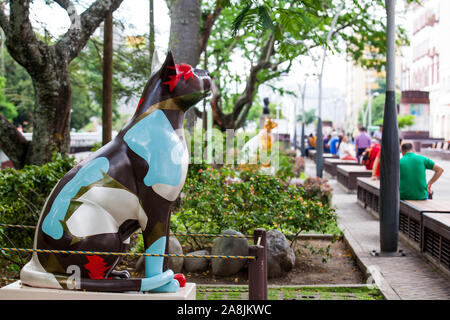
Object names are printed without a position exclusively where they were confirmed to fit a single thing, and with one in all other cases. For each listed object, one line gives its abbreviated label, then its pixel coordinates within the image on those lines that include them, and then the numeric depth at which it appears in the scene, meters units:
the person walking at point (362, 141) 20.81
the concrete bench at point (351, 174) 16.21
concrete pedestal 3.48
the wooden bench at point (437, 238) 6.86
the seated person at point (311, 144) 37.20
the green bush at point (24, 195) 5.99
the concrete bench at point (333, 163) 20.14
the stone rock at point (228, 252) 6.78
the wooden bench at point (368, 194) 11.81
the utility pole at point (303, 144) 36.03
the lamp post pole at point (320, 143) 17.19
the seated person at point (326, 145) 31.99
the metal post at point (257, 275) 3.29
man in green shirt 9.09
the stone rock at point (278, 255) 7.03
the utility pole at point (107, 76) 8.66
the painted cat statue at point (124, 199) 3.51
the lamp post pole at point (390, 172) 7.88
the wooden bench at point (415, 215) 8.05
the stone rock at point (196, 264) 7.22
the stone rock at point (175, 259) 6.88
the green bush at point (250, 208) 7.58
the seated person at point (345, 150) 21.49
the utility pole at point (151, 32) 10.48
